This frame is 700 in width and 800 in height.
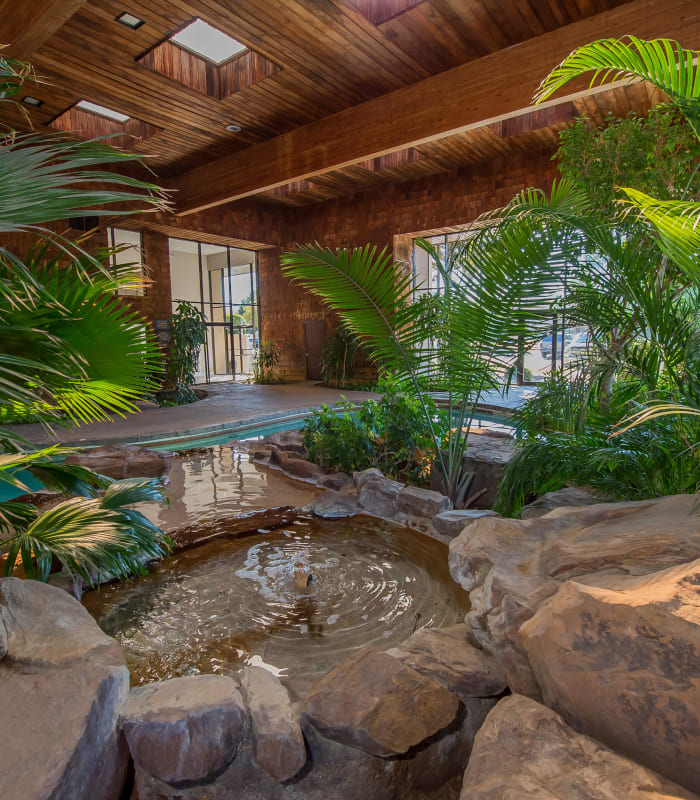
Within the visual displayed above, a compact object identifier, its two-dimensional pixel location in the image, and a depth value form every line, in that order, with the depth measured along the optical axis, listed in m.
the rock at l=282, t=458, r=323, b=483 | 4.74
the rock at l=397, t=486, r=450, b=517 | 3.49
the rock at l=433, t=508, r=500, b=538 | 3.15
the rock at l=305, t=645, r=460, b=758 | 1.47
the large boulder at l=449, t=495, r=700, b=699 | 1.46
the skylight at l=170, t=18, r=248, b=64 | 6.16
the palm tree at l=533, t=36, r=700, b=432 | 1.56
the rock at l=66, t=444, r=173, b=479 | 4.81
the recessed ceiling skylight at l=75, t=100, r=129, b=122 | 7.95
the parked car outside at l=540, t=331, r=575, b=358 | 12.46
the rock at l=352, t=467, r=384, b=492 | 4.06
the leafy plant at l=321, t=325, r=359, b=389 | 13.04
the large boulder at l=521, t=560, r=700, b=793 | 1.00
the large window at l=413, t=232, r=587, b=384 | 12.06
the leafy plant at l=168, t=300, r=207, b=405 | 11.71
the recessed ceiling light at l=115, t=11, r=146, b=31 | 5.55
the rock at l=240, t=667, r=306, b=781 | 1.45
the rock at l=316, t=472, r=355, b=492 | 4.35
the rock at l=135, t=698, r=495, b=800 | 1.41
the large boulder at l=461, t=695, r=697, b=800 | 0.94
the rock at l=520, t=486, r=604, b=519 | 2.64
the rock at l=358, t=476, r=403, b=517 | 3.70
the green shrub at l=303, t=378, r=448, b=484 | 4.52
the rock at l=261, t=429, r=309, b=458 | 5.57
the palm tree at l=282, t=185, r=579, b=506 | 3.00
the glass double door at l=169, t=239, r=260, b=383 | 14.40
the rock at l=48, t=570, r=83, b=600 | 2.41
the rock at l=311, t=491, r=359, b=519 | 3.69
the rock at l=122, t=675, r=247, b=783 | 1.43
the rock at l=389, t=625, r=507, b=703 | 1.64
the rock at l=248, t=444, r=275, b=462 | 5.55
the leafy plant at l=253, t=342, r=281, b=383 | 15.08
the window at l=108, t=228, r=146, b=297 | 11.52
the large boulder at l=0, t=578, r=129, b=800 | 1.19
